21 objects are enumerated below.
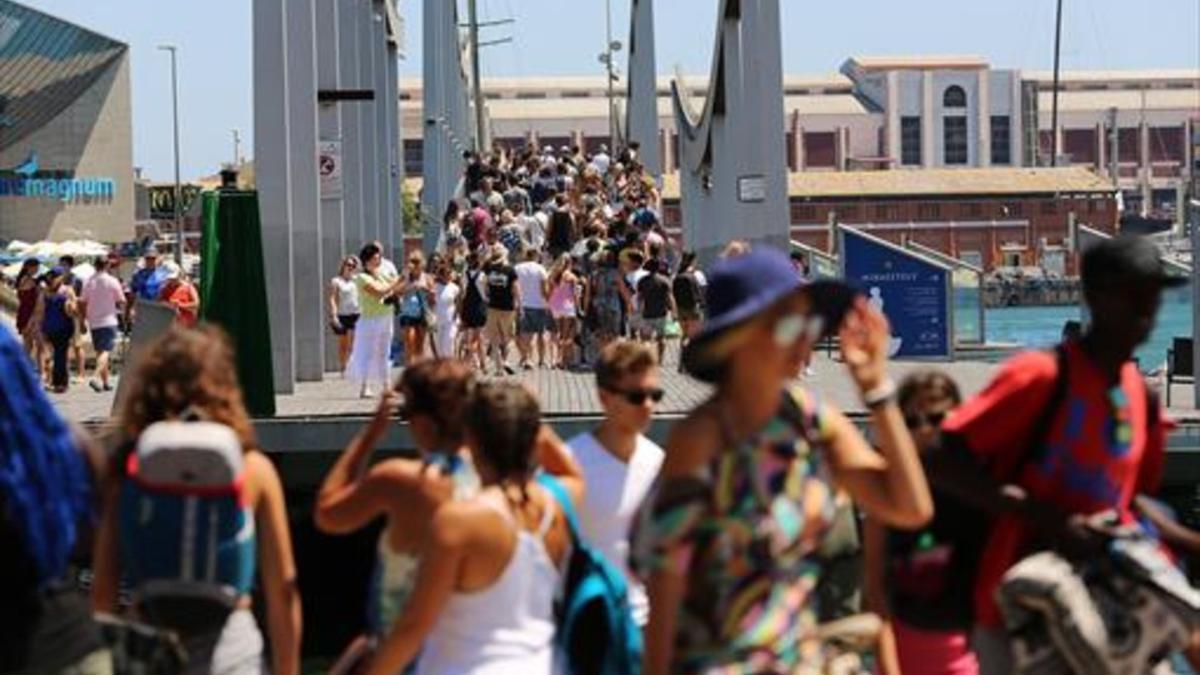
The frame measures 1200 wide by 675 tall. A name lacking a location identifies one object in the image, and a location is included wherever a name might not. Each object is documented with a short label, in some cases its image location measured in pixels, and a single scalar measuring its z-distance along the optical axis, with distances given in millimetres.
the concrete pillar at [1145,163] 180500
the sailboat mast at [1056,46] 131625
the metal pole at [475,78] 119188
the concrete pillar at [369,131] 39844
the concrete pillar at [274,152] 26125
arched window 183750
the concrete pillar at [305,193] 27344
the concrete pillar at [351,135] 36125
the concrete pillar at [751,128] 27859
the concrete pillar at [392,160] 44844
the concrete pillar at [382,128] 43031
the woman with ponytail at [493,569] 5996
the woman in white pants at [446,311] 26141
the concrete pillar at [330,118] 31516
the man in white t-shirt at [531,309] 27484
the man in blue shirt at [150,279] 24422
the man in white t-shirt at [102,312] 28266
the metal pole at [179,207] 81700
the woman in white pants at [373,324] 22344
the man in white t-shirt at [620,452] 7301
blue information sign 26297
